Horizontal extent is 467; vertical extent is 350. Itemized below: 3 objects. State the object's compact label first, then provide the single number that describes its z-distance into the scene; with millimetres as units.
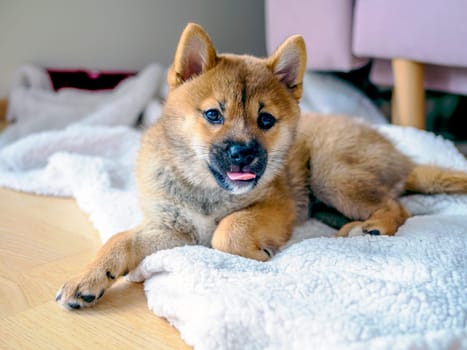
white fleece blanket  825
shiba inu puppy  1112
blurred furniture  1675
